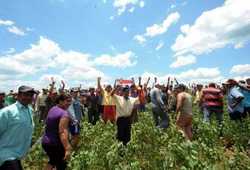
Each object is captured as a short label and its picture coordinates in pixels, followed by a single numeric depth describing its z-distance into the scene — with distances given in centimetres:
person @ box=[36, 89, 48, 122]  550
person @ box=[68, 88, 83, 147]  272
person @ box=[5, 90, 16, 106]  394
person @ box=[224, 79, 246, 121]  368
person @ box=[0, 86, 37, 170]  165
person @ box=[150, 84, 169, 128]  395
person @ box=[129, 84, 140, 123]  326
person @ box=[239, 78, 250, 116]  382
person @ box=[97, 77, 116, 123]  387
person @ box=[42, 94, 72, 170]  213
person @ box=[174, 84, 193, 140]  342
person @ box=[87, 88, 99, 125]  546
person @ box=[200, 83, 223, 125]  388
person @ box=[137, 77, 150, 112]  427
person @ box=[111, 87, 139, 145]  318
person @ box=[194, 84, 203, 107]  519
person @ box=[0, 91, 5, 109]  324
